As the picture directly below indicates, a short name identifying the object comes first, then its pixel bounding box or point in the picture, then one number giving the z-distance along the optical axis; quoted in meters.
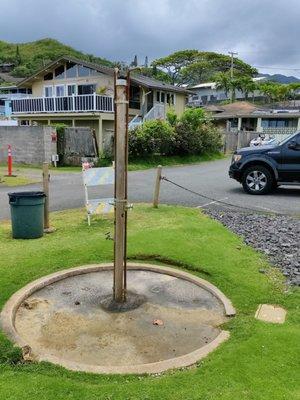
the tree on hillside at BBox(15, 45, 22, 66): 113.19
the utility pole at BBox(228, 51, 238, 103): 63.24
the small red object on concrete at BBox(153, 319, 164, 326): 4.29
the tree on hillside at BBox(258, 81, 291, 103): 63.48
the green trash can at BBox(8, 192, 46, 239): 6.95
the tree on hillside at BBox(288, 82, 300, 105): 64.21
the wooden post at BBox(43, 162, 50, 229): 7.33
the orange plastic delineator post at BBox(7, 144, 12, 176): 16.70
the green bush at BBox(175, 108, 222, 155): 23.22
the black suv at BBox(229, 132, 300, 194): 11.63
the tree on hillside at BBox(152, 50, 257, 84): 77.00
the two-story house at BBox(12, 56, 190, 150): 25.58
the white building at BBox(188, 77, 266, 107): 82.27
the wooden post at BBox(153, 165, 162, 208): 9.18
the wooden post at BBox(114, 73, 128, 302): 4.18
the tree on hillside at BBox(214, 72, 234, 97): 66.19
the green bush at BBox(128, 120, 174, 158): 20.88
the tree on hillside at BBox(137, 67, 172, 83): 67.81
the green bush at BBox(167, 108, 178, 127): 23.59
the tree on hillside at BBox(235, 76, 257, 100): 64.44
